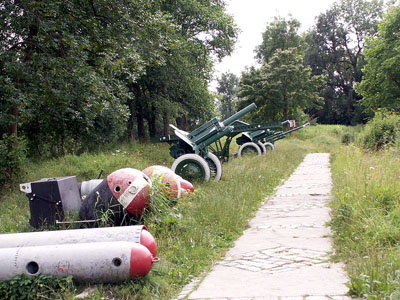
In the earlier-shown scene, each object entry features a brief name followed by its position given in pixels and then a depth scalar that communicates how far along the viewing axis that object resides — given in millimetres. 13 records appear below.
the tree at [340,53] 59594
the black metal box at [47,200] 6244
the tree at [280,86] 39938
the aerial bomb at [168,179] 6891
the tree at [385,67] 36156
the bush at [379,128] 15763
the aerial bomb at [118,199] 6125
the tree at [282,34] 54562
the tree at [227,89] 91500
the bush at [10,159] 10734
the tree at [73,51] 10297
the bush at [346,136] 26244
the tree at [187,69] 21719
